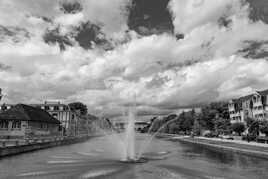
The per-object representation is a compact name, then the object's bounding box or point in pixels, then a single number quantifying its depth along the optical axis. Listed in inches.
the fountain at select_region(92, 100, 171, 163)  1235.6
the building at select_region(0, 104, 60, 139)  2240.4
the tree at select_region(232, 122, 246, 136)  2965.1
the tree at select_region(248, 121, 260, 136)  2464.3
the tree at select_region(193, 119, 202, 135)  4010.8
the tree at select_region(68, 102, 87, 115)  5375.0
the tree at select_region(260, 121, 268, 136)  2266.2
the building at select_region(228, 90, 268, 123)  3189.0
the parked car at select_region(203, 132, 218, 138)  3352.9
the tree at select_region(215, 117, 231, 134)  3403.1
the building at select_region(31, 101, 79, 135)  3919.8
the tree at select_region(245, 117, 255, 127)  2619.6
